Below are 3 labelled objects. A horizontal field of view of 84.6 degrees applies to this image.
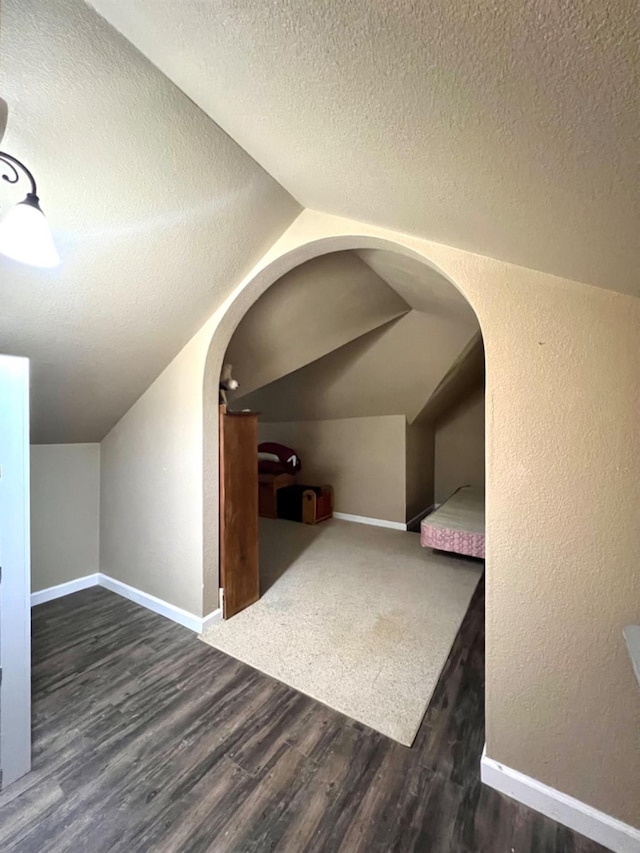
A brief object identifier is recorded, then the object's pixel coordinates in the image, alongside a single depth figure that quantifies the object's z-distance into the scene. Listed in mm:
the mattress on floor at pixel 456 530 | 3191
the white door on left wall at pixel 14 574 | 1316
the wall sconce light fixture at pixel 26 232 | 961
